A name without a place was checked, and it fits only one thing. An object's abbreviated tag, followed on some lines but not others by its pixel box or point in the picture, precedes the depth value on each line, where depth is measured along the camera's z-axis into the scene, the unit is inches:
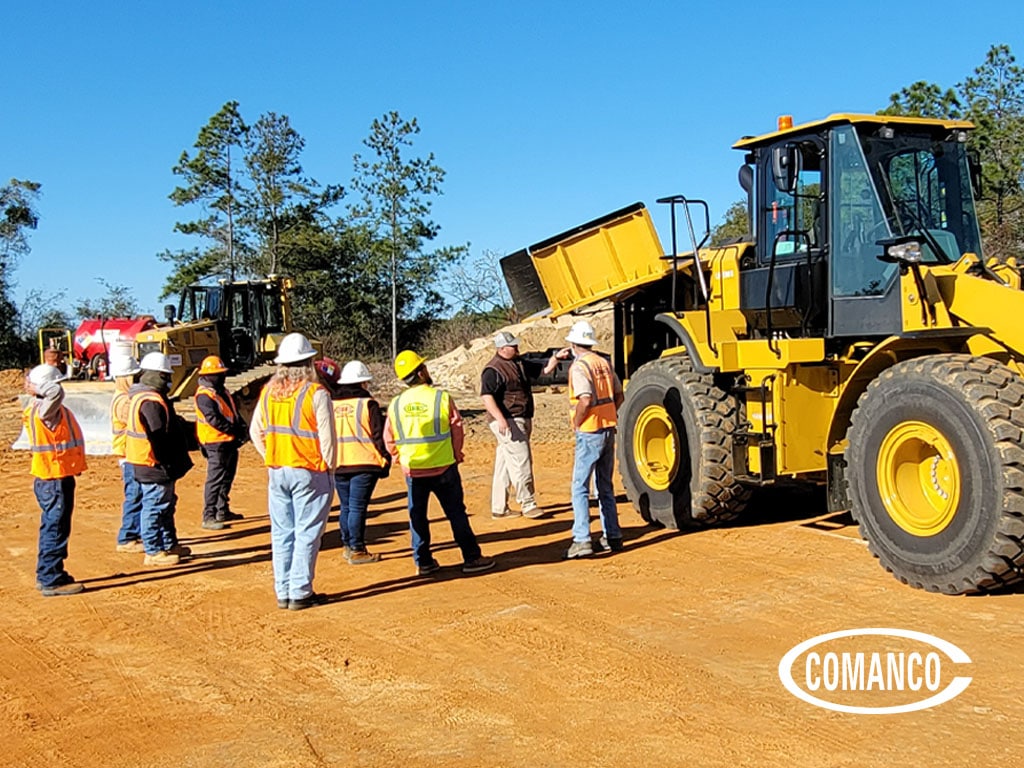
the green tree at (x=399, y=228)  1311.5
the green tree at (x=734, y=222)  951.0
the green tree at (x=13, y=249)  1392.7
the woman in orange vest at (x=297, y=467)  261.1
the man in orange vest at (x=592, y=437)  305.6
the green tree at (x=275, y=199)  1337.4
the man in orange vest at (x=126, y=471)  341.4
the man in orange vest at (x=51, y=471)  288.2
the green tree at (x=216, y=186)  1302.9
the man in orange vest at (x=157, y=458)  317.4
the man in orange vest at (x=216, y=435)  384.5
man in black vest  373.1
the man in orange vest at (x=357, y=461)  312.2
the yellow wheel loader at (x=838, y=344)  237.3
